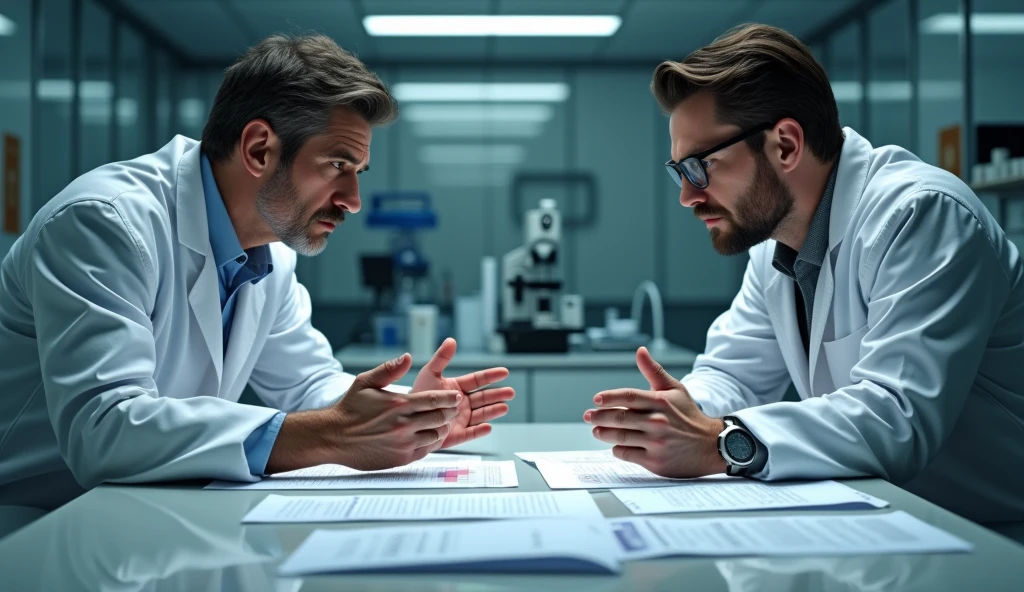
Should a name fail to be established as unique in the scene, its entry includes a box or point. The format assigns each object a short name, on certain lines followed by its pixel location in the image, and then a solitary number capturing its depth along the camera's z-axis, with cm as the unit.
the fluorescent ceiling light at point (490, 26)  419
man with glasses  106
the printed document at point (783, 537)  72
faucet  351
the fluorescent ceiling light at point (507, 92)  504
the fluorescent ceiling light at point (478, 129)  501
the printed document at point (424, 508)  85
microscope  337
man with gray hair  105
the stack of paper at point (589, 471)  102
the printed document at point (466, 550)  67
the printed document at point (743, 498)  88
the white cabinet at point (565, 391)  319
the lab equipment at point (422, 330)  340
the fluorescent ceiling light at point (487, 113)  502
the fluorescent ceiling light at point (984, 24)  304
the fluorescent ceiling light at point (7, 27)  303
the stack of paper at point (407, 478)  102
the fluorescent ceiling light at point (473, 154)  502
